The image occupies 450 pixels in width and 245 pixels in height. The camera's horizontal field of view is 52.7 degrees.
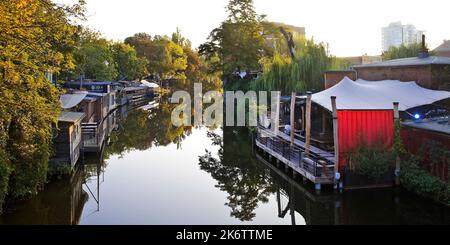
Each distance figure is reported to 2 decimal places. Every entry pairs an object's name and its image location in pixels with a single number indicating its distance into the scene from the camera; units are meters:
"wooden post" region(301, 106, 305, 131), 24.98
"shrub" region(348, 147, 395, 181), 15.42
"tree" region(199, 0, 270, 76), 54.19
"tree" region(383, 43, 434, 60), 37.47
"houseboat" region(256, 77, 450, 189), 15.97
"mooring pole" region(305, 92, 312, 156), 17.70
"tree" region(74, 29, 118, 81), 55.06
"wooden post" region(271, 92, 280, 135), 24.23
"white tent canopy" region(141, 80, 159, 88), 80.43
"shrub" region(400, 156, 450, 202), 14.12
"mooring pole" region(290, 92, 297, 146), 19.99
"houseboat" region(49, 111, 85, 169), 18.05
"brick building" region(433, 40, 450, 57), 51.75
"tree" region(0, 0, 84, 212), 11.95
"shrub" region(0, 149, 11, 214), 12.02
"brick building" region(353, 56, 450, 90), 23.33
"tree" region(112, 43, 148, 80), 74.44
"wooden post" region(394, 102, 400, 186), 15.86
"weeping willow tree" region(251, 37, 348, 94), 33.59
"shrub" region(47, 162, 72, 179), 17.75
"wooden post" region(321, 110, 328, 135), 22.74
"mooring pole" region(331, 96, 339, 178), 15.66
